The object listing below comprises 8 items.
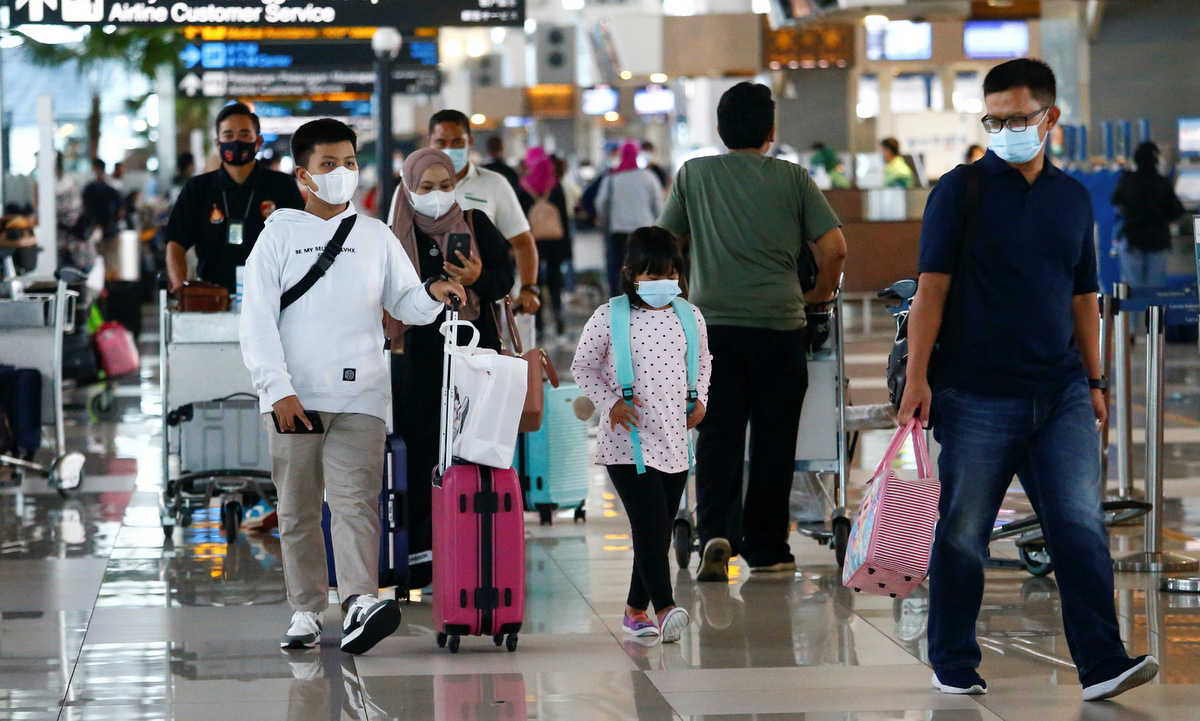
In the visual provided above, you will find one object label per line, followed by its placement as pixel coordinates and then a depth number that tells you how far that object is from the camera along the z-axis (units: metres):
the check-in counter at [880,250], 45.41
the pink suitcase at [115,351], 28.41
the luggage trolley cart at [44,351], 18.64
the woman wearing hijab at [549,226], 38.22
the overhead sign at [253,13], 23.06
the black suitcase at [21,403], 18.19
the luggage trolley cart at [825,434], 14.62
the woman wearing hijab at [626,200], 36.84
